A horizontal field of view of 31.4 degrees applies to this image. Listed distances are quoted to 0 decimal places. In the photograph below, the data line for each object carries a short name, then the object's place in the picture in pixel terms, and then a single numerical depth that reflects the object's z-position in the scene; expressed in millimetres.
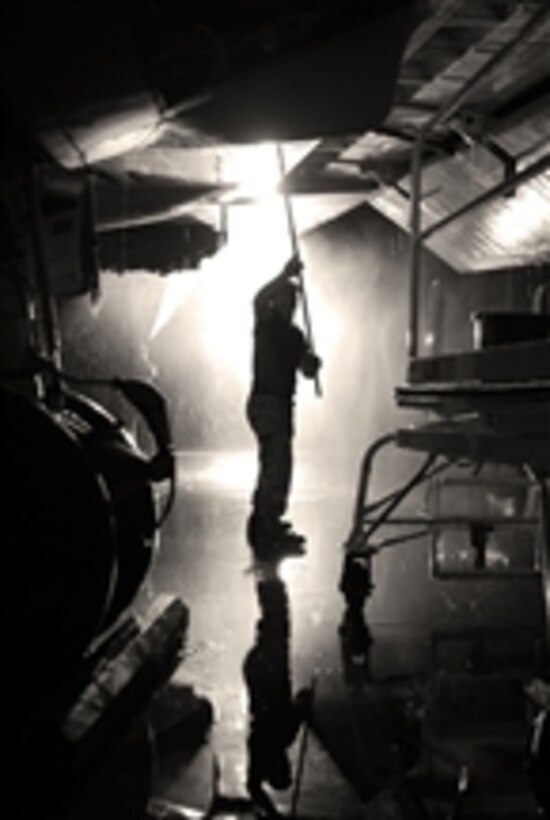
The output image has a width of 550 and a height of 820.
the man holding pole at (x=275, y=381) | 6086
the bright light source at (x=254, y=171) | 4902
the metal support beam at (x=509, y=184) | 2889
